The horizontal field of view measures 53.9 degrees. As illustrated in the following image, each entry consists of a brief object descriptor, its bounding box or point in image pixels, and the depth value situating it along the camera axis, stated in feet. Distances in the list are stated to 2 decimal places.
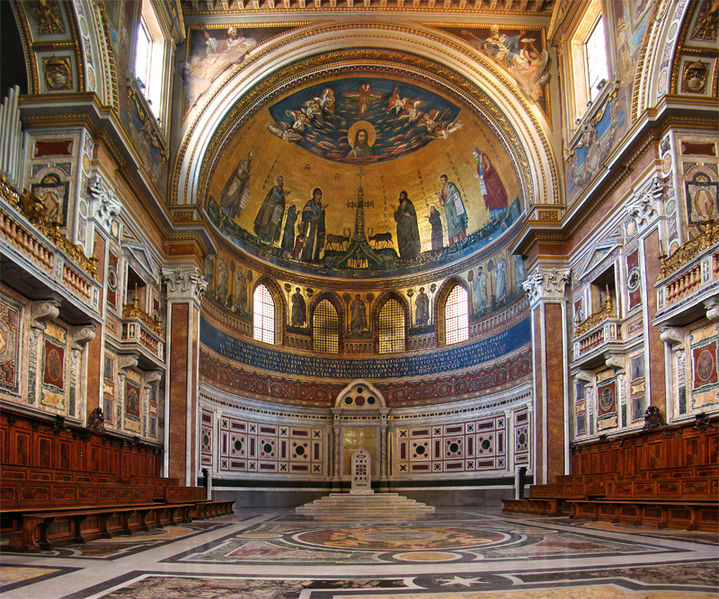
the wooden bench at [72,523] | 35.22
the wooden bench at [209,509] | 66.54
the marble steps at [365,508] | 77.41
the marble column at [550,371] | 82.58
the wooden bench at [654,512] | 43.60
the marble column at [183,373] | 82.33
